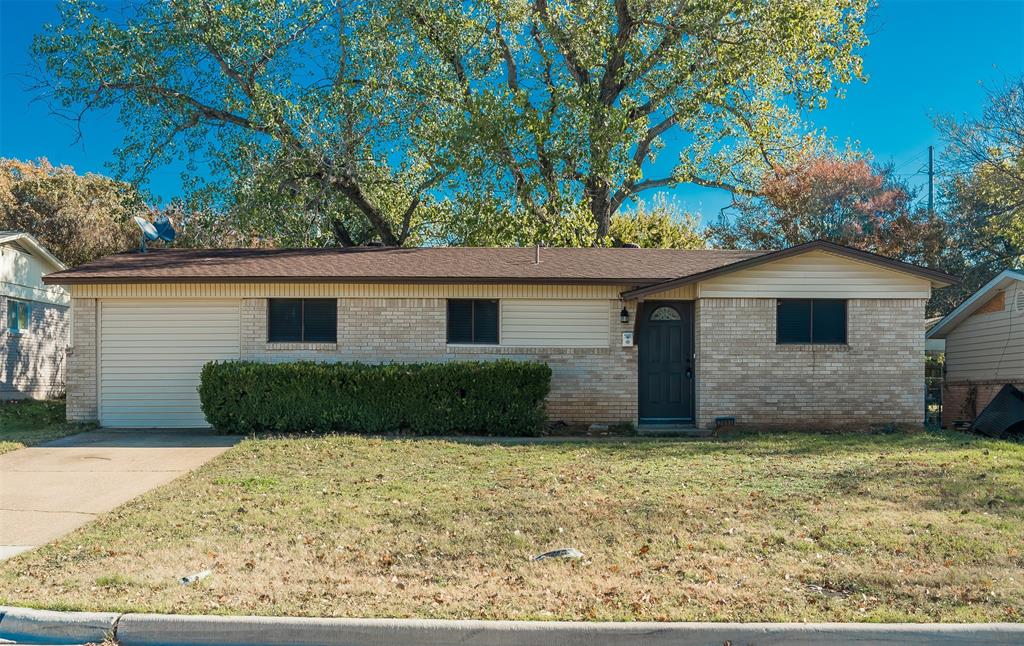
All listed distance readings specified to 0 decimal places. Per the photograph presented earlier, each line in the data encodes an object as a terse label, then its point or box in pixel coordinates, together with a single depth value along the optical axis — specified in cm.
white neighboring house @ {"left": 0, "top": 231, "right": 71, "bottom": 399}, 2120
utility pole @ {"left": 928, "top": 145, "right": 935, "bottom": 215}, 3059
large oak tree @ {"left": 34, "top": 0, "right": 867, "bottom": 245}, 2208
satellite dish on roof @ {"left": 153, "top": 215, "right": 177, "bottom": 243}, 2173
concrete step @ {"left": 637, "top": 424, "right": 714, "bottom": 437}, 1463
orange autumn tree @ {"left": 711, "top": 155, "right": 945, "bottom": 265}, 2967
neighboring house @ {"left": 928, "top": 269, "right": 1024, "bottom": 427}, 1608
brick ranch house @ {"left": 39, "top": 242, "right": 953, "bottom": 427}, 1523
